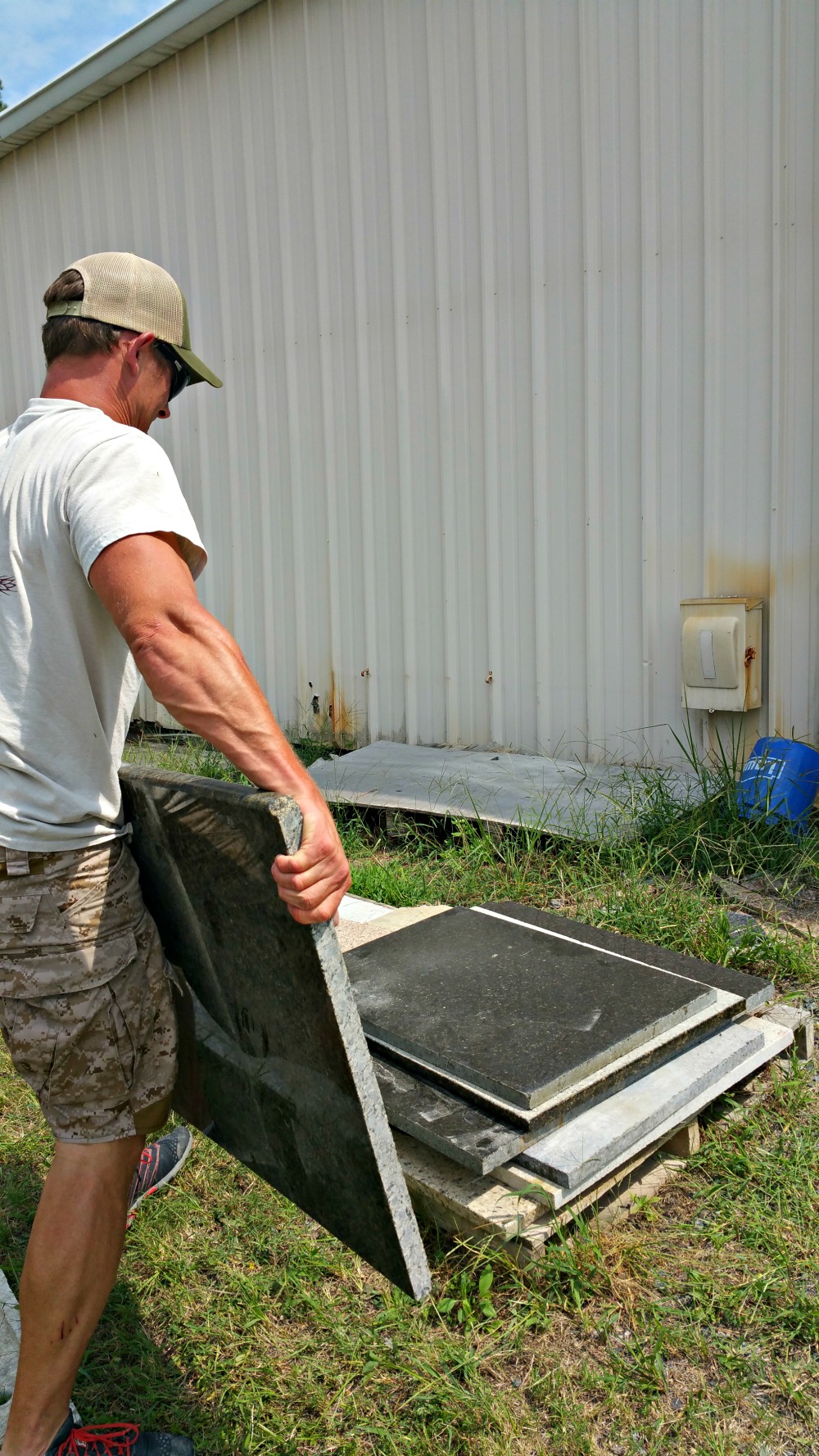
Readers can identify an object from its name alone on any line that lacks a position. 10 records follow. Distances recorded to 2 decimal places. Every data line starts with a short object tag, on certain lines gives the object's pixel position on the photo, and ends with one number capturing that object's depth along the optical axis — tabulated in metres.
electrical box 4.46
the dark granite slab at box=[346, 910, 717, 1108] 2.28
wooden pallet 2.14
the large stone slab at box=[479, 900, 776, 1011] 2.76
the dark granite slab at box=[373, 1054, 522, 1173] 2.11
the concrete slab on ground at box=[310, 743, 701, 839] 4.33
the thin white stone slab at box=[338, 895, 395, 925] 3.64
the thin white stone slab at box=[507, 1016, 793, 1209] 2.14
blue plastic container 4.05
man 1.65
